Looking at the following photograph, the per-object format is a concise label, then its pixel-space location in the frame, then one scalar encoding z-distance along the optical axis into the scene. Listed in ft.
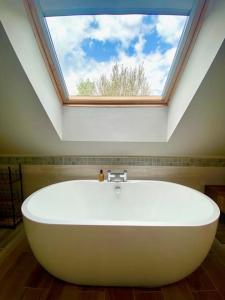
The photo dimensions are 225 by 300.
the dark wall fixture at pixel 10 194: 7.54
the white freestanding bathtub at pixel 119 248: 3.88
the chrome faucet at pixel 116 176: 6.93
